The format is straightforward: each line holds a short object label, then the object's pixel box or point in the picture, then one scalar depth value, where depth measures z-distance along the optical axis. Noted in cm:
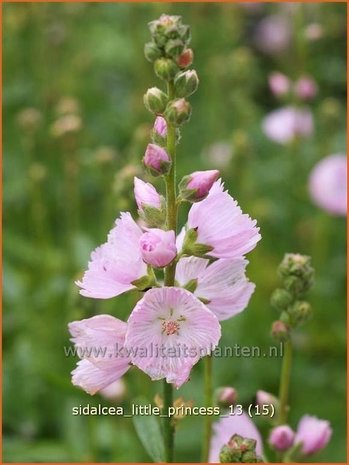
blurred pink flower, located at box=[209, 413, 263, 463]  66
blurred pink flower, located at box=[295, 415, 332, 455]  67
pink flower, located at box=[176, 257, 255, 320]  61
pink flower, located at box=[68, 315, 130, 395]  60
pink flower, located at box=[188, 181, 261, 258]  59
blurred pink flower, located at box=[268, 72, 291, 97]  113
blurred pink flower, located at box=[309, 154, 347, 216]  113
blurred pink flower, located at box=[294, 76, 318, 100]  113
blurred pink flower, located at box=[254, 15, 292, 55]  180
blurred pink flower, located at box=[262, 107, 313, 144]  116
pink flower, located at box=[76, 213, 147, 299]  59
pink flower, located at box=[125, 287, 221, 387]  58
